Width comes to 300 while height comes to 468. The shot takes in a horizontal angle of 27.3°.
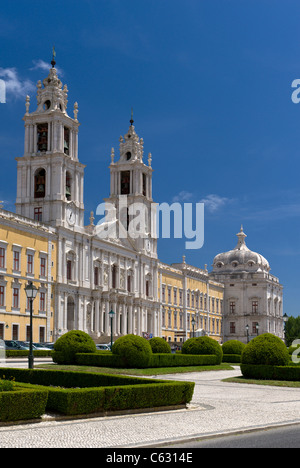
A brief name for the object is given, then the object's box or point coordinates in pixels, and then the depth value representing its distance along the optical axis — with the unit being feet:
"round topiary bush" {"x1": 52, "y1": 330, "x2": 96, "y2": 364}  117.24
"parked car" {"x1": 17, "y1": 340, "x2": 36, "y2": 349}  153.58
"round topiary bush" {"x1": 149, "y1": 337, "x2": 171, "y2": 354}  136.98
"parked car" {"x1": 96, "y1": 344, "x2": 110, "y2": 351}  171.11
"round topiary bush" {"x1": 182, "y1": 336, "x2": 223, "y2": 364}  136.26
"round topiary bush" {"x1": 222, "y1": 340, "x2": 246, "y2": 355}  164.87
